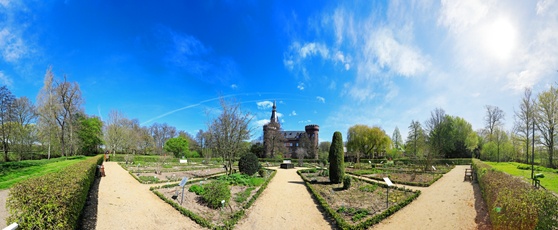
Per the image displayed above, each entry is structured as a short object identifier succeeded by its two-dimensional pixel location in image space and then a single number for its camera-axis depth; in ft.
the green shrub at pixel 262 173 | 50.14
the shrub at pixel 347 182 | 37.88
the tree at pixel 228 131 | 46.78
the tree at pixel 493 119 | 119.96
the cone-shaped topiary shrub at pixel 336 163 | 44.16
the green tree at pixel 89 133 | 124.88
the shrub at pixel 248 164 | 48.75
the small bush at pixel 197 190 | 30.58
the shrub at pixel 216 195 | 25.99
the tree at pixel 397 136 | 180.83
